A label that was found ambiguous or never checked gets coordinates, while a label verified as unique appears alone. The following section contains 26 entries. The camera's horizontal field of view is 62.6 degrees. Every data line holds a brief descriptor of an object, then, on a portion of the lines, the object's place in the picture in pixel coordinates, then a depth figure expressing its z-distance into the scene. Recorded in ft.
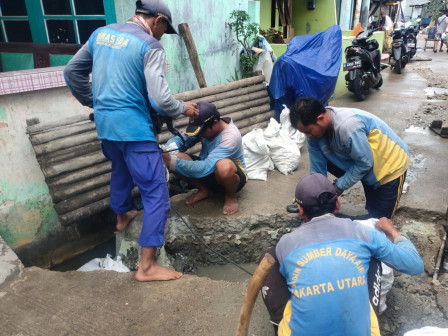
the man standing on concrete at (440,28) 52.60
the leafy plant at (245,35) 19.79
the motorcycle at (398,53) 34.30
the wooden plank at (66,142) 10.29
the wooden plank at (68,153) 10.36
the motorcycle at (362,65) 24.52
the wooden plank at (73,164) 10.27
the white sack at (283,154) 14.01
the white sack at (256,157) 13.46
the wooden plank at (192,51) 16.03
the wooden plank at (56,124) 10.28
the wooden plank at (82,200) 10.25
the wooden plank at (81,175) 10.33
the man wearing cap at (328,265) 4.87
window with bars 13.44
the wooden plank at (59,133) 10.28
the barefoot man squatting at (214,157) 10.27
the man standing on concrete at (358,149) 8.57
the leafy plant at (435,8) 80.66
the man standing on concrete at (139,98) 7.81
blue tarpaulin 18.61
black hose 10.49
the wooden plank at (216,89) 15.28
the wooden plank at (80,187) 10.25
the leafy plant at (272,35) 26.30
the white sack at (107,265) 9.81
